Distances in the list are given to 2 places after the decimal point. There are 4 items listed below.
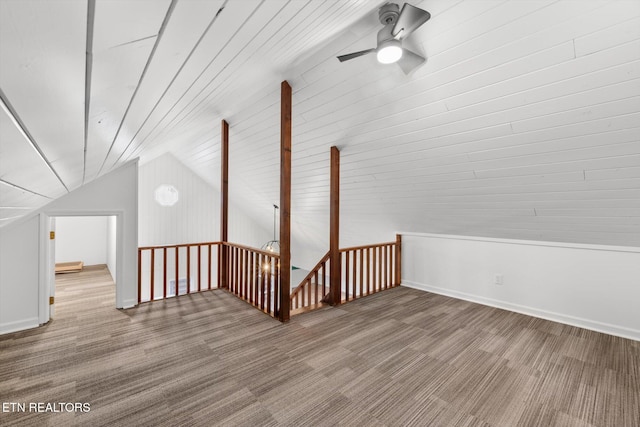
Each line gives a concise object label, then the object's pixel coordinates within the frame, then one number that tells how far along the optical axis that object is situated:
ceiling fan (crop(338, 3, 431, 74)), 1.74
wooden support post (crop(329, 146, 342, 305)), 3.76
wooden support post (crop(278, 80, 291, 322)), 3.10
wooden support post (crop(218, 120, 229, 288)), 4.22
